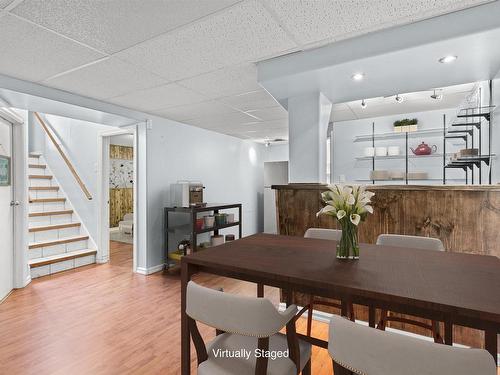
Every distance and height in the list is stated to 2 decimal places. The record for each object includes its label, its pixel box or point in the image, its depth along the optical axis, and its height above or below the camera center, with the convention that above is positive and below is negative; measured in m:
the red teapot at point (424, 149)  4.22 +0.51
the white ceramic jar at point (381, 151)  4.40 +0.50
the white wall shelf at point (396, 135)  4.25 +0.76
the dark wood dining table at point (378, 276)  0.94 -0.38
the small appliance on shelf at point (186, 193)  4.29 -0.14
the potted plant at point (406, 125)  4.18 +0.85
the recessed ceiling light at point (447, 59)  2.08 +0.90
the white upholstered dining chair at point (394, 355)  0.70 -0.44
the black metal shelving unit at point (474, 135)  2.65 +0.55
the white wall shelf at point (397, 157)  4.24 +0.42
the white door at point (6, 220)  3.17 -0.39
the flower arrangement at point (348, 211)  1.48 -0.14
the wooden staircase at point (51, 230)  4.19 -0.72
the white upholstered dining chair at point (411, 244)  1.67 -0.39
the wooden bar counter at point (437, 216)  2.17 -0.26
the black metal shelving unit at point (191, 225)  4.05 -0.63
